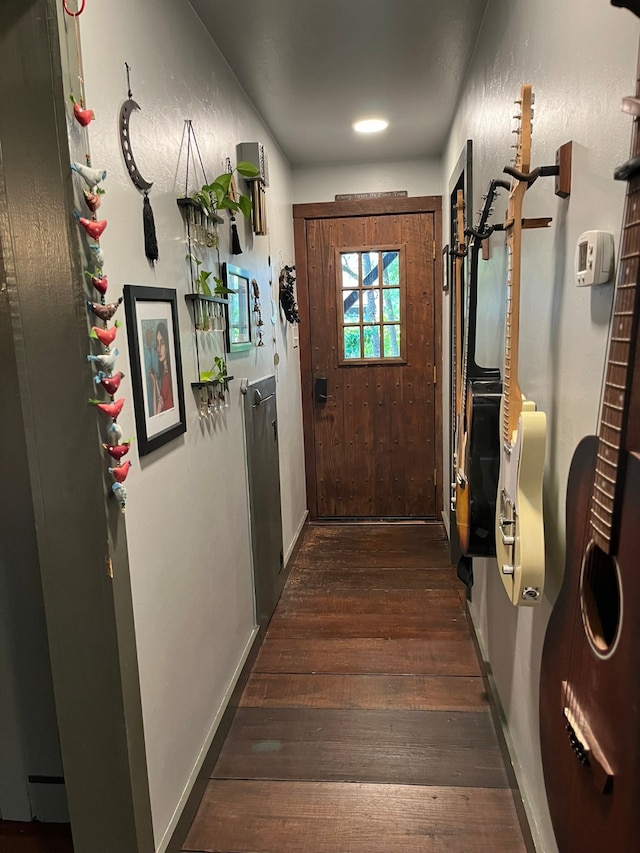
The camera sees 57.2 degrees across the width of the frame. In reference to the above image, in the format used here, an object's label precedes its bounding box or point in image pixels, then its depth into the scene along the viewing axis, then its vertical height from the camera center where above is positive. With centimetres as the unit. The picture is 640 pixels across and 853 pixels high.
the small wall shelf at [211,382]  181 -18
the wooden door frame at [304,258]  380 +43
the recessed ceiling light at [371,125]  305 +104
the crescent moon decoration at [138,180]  135 +36
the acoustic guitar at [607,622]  71 -42
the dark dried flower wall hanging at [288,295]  339 +18
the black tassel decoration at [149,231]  145 +24
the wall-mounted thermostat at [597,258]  94 +10
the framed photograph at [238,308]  221 +7
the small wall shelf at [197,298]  175 +9
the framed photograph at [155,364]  138 -9
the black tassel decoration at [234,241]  227 +33
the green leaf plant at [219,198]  181 +42
